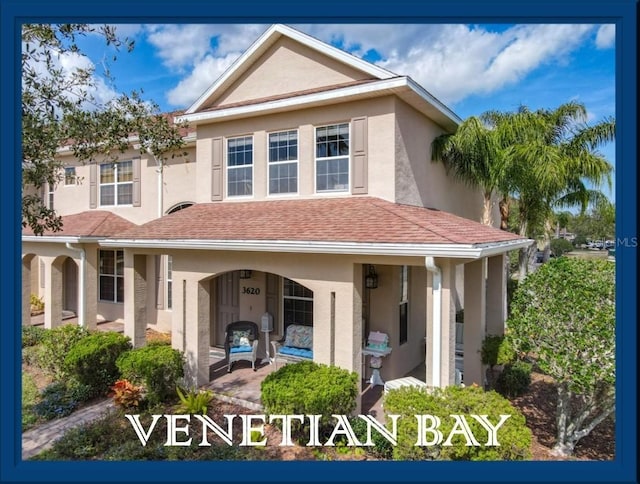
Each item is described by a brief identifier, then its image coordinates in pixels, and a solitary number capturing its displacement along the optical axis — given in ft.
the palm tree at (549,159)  42.16
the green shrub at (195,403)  27.09
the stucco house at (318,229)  25.98
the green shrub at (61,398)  28.47
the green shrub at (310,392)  22.90
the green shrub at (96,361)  30.99
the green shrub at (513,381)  32.71
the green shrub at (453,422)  18.83
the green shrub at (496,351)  30.63
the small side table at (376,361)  32.44
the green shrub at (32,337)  44.37
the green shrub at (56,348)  35.70
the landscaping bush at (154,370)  28.73
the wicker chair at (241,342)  35.14
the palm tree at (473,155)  39.93
